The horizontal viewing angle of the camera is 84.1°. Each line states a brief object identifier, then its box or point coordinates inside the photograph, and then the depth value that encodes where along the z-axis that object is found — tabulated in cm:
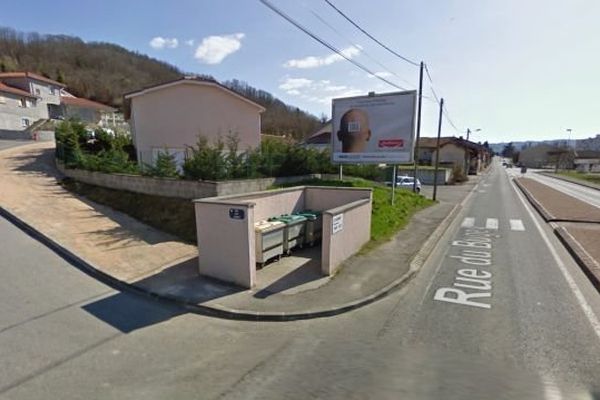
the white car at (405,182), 2533
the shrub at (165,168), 1092
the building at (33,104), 4041
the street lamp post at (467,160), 4981
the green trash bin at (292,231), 750
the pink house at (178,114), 1759
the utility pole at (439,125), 2018
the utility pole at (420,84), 1828
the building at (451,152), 5031
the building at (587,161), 7750
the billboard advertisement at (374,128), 1323
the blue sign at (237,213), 562
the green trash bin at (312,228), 835
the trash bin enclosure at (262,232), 579
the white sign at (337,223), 638
